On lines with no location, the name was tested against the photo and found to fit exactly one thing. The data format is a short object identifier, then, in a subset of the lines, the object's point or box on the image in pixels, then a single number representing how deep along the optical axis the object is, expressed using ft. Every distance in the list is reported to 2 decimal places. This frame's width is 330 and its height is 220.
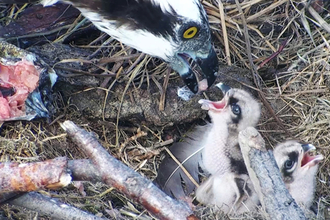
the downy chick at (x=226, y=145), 20.44
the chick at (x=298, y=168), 20.07
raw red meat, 20.57
